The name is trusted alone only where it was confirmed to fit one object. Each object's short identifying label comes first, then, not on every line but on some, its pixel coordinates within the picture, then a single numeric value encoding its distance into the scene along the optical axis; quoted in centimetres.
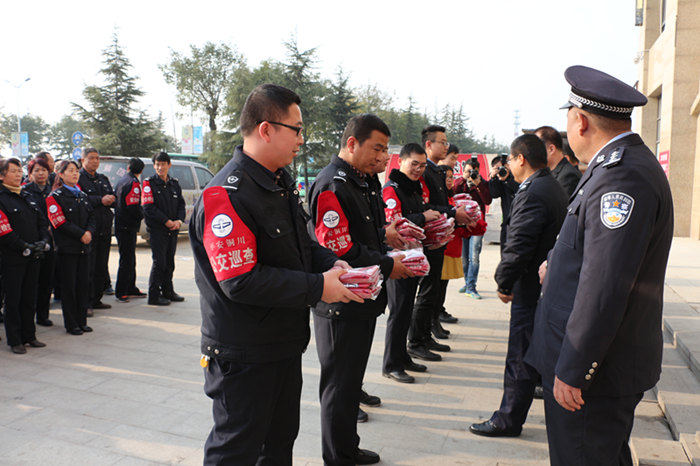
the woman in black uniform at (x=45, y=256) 642
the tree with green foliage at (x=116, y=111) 3098
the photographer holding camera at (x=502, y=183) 590
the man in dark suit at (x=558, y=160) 462
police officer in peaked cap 187
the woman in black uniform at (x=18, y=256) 532
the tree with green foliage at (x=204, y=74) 4397
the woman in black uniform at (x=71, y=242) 601
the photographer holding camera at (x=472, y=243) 774
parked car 1222
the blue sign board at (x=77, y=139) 2168
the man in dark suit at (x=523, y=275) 351
